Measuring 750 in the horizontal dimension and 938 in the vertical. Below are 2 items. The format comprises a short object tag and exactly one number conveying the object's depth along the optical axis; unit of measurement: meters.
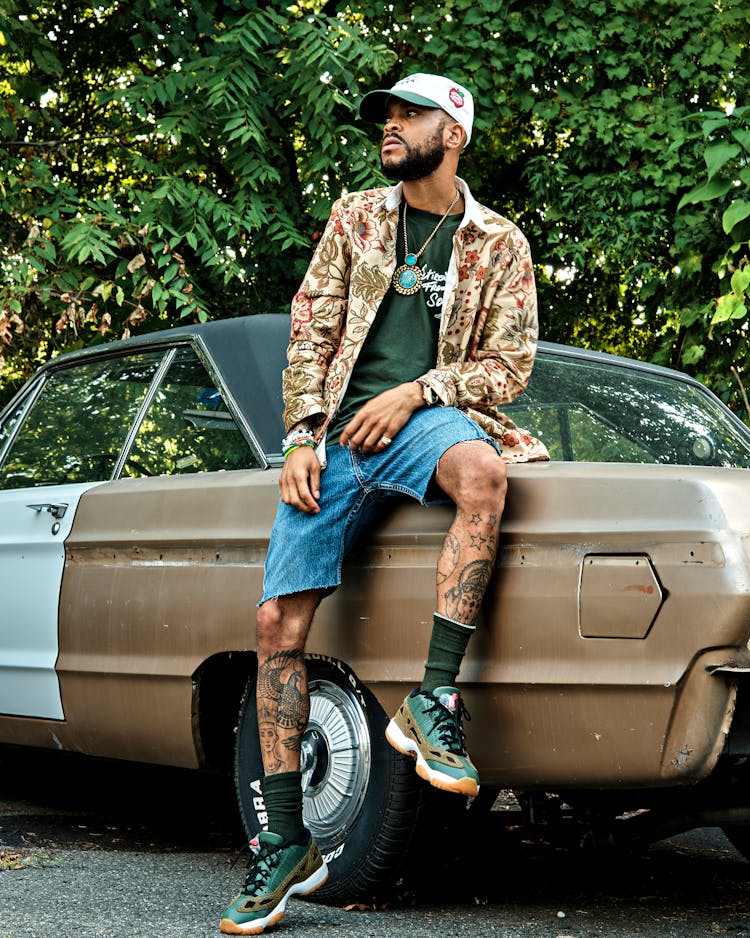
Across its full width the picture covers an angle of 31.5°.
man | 2.98
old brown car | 2.79
